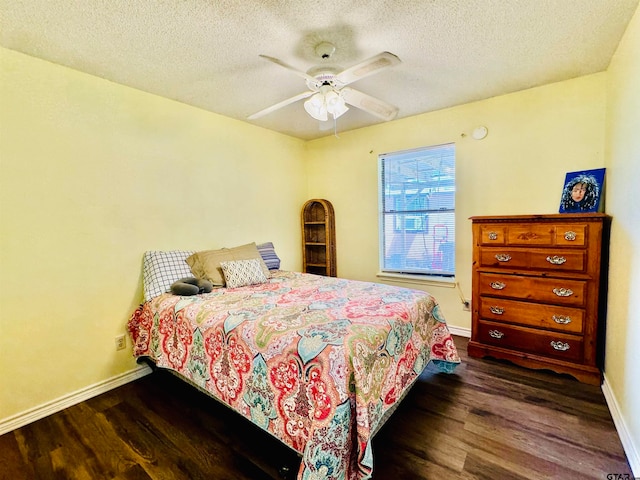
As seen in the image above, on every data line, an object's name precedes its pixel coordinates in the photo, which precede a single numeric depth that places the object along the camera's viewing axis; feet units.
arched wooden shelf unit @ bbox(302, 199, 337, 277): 12.89
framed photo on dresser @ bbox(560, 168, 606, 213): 7.54
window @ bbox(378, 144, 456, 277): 10.50
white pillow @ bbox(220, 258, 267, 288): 8.59
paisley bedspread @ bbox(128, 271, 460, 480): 4.26
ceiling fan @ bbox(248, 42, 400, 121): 5.50
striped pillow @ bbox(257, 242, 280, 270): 10.86
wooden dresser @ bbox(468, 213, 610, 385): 7.15
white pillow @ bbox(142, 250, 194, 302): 7.91
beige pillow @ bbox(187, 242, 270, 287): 8.60
